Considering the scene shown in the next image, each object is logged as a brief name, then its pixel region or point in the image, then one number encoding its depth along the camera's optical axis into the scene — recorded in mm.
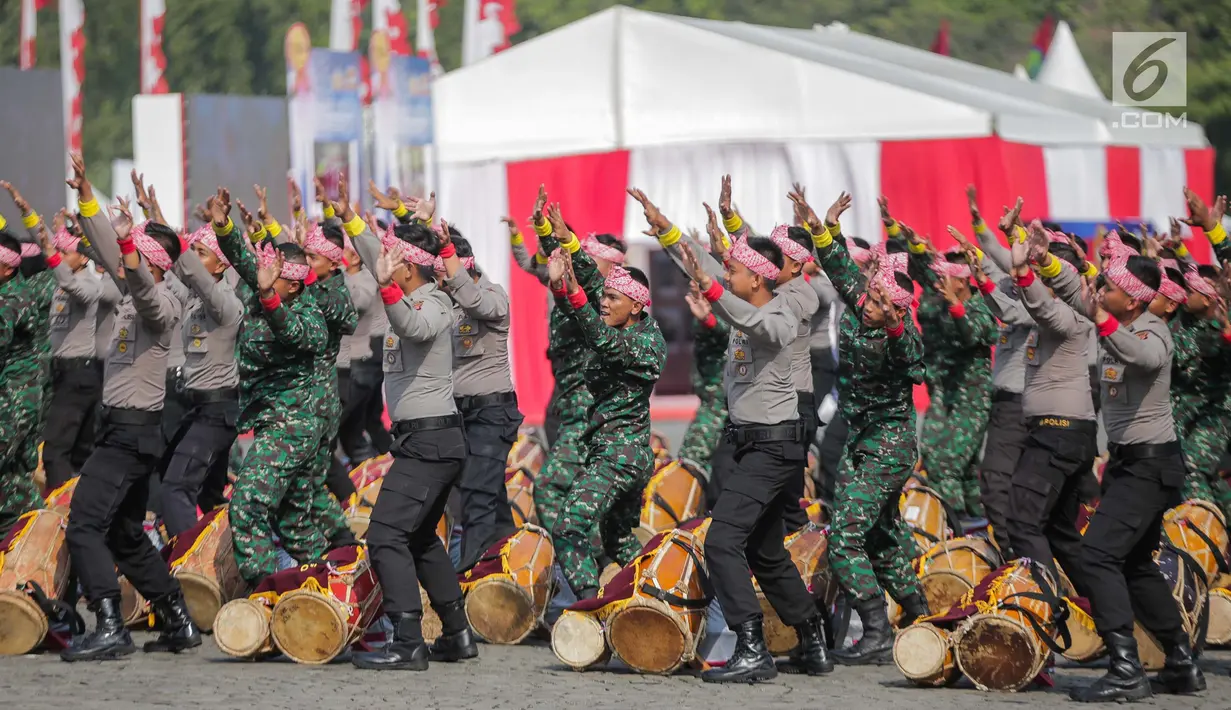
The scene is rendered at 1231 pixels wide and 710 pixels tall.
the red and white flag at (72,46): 51812
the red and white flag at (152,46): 54969
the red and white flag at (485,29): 53500
